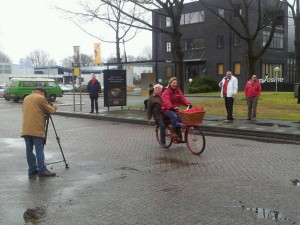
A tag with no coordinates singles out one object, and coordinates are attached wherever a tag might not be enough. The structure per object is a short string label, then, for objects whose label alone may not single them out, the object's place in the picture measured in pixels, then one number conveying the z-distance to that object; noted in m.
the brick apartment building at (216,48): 47.66
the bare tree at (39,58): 134.00
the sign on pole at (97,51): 32.00
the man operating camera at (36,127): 7.43
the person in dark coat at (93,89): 19.84
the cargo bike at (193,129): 9.46
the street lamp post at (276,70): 46.56
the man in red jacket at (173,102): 10.02
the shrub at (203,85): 43.78
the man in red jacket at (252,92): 15.66
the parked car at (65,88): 57.91
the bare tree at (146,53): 115.36
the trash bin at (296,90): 27.44
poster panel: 20.72
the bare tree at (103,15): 20.11
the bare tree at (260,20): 24.34
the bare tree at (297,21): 26.38
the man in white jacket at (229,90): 14.99
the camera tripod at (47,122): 7.97
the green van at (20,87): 32.19
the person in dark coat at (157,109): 10.27
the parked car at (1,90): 43.03
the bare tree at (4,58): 127.44
